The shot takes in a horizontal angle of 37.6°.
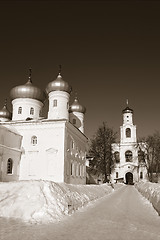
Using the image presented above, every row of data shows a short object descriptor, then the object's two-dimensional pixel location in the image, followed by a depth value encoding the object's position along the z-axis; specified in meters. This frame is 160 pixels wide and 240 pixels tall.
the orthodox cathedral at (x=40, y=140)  23.92
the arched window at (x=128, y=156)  54.22
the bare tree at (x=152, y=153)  44.41
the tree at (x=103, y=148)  38.25
